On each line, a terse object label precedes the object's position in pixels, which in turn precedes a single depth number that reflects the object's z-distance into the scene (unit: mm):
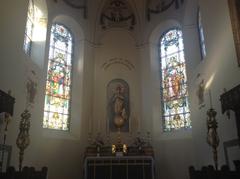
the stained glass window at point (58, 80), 7927
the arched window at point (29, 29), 7191
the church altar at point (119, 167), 6858
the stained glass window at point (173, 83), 8198
